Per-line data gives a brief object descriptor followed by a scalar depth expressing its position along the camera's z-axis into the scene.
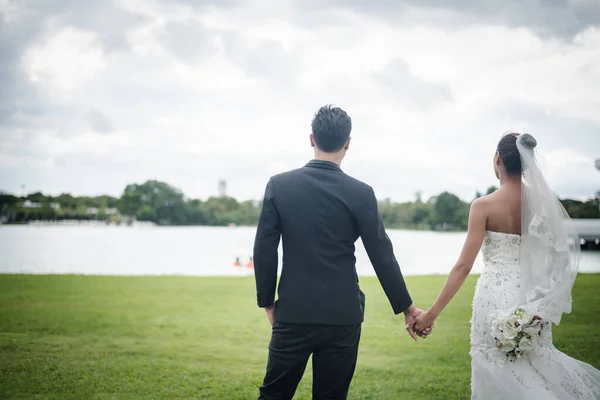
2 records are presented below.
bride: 3.59
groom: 2.97
